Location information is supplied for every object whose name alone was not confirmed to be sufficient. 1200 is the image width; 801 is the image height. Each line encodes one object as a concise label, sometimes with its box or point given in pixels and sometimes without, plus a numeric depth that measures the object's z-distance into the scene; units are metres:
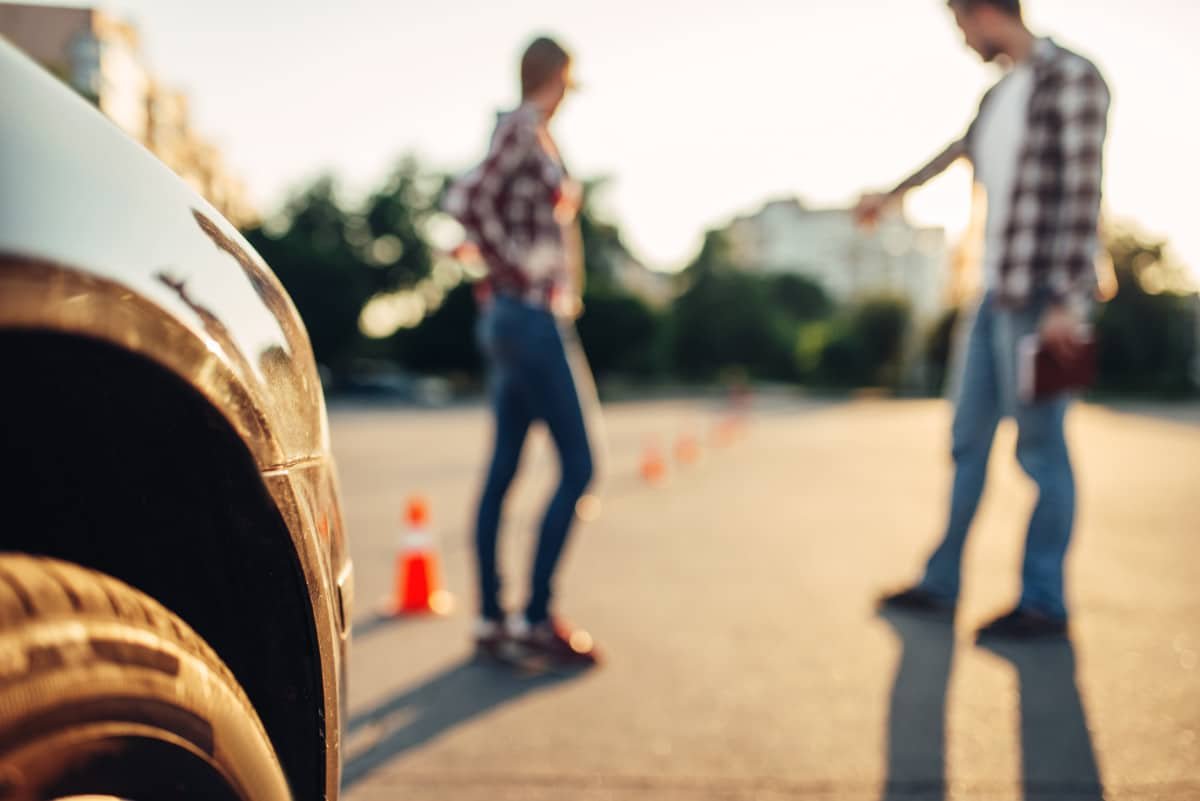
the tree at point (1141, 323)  43.38
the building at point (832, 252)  123.12
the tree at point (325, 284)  51.53
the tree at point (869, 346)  50.94
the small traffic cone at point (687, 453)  11.68
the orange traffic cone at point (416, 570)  4.12
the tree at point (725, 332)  57.69
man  3.32
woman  3.20
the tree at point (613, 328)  48.97
